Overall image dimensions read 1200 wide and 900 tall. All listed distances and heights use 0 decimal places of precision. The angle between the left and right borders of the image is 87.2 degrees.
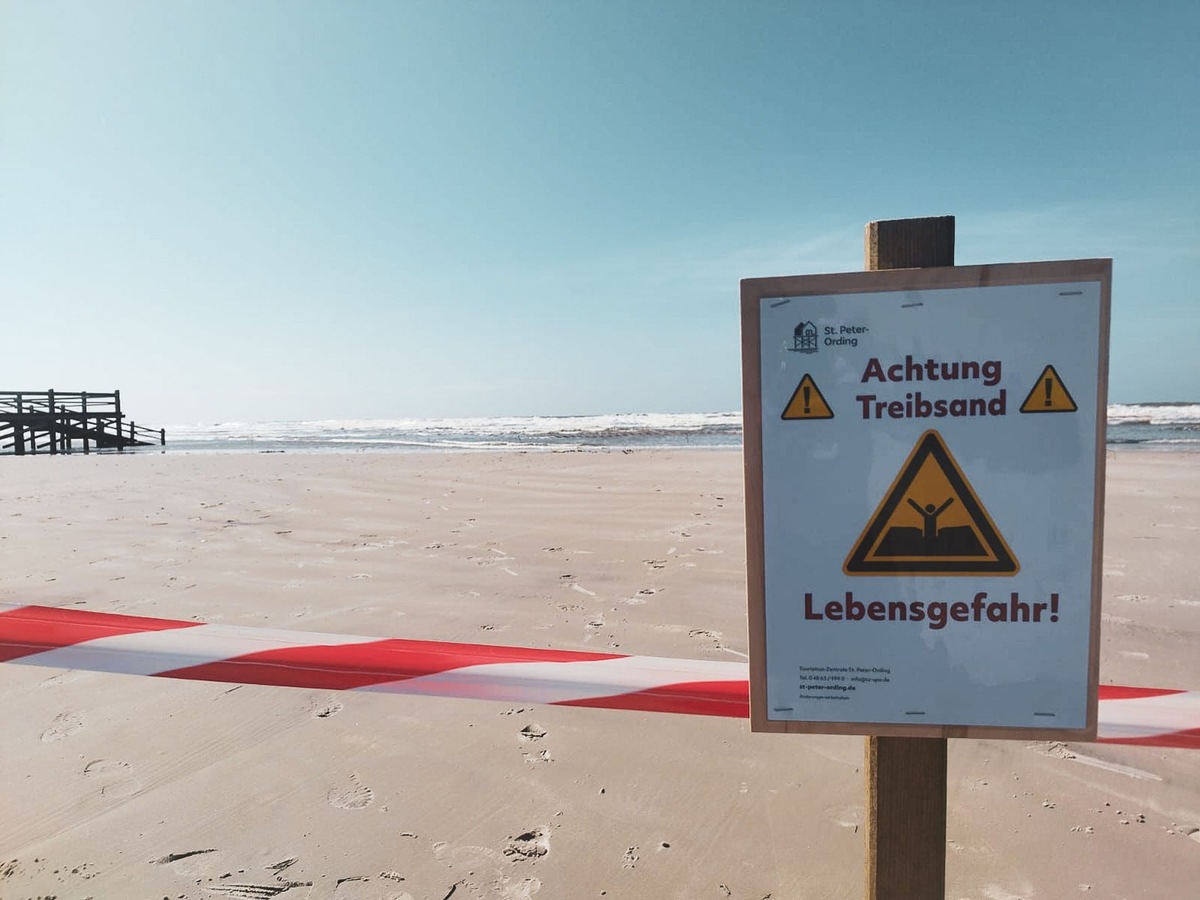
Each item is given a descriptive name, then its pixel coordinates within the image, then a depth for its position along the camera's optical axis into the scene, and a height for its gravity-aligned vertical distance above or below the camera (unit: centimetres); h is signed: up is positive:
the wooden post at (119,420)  3030 +1
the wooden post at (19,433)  2661 -47
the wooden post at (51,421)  2781 +2
